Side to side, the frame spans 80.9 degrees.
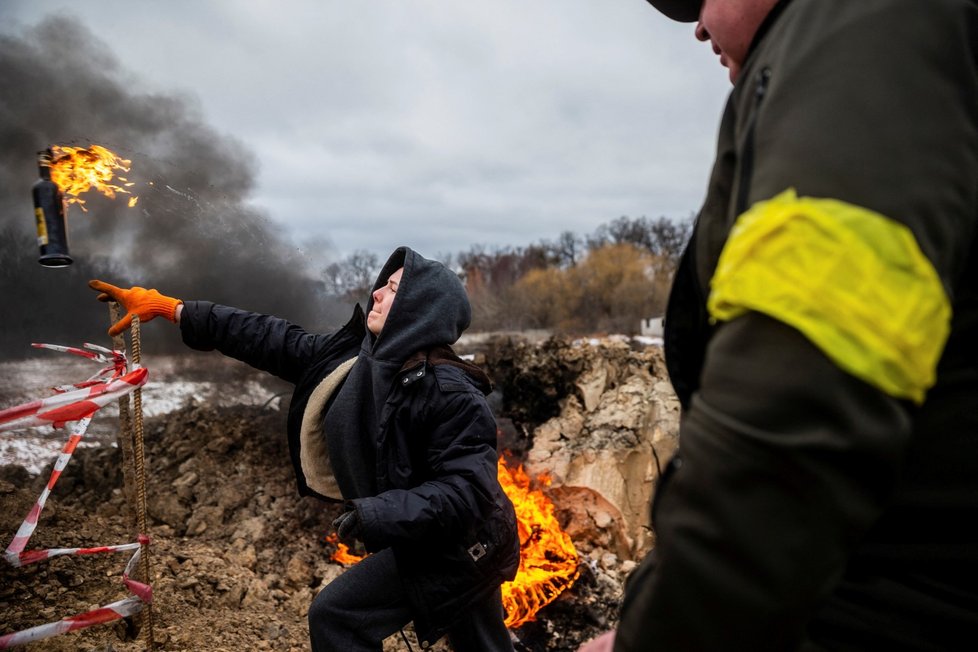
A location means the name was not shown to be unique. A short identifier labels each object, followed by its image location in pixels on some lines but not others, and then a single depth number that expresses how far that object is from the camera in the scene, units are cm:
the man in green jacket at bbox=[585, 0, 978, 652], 68
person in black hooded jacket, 302
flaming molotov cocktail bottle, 326
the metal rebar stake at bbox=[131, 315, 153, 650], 363
